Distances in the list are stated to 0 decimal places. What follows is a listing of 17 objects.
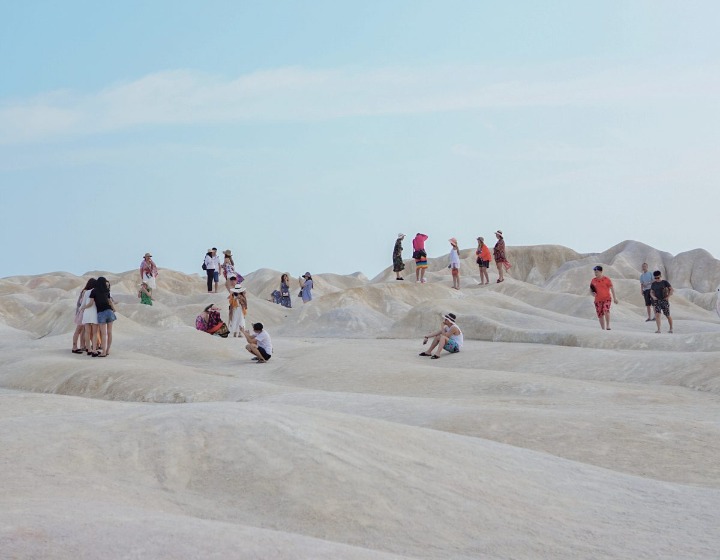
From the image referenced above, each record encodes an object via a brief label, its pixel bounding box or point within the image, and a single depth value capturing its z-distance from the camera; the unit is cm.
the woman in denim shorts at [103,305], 1955
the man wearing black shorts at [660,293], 2319
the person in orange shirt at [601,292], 2353
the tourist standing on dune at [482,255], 3390
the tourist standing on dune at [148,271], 3341
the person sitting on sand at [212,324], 2468
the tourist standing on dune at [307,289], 3612
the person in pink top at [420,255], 3253
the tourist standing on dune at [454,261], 3338
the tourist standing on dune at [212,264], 3406
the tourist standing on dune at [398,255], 3370
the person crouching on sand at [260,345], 2031
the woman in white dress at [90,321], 1966
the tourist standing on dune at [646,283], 2789
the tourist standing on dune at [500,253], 3483
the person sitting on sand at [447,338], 2075
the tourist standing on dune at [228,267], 3123
